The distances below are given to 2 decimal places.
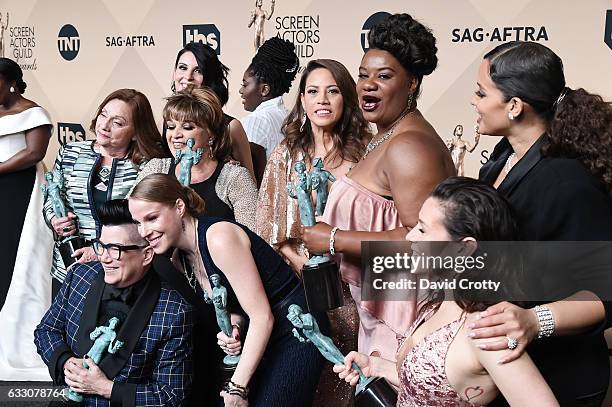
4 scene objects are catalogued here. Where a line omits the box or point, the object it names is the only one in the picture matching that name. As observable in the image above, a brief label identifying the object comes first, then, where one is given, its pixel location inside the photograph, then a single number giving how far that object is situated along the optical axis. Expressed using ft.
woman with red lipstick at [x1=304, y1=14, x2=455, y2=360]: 6.98
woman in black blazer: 5.16
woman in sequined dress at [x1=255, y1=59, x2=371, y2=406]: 9.34
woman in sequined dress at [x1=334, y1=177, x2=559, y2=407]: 4.77
